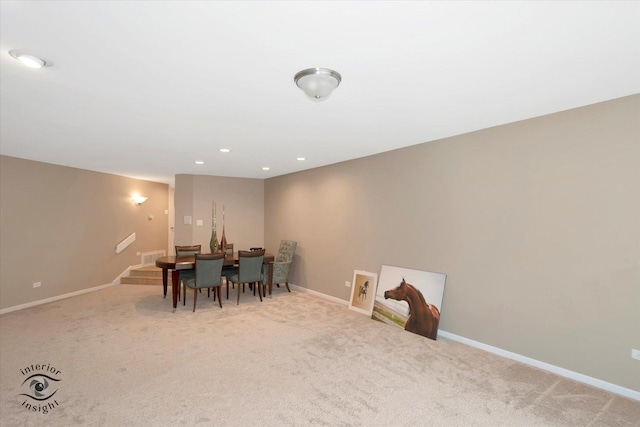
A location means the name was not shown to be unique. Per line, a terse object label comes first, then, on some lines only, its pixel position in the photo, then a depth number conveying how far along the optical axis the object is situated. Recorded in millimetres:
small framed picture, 4777
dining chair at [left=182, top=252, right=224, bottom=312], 4832
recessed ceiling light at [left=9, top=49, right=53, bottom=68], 1869
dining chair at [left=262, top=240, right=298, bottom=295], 6061
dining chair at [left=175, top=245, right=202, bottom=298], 5293
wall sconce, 7373
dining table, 4926
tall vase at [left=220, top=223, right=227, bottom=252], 5900
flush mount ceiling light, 2121
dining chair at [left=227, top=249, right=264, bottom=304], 5262
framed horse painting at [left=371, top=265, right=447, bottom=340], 3900
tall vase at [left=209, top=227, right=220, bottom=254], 5657
